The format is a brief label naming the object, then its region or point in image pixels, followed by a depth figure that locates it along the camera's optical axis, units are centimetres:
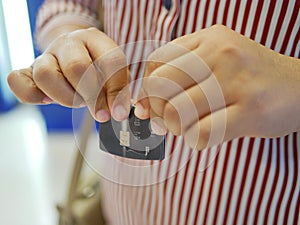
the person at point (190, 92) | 31
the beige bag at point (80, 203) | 64
